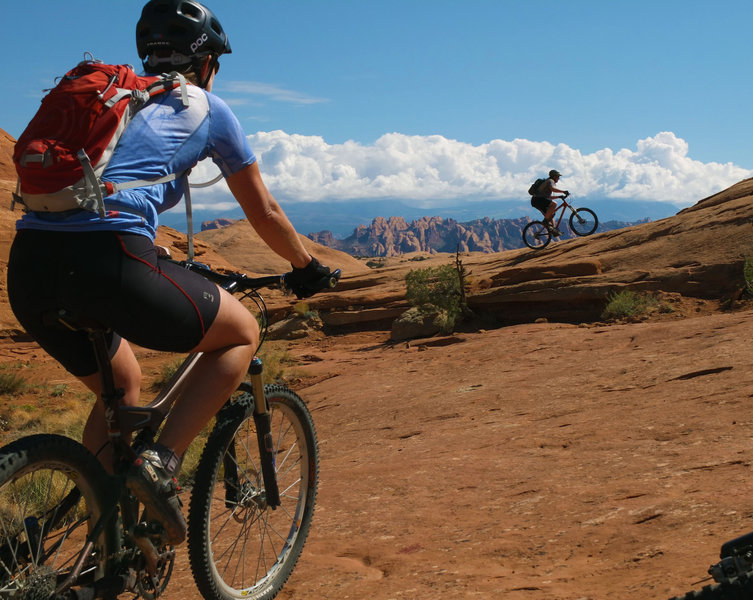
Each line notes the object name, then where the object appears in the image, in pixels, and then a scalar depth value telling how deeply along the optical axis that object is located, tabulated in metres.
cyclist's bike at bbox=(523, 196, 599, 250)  20.80
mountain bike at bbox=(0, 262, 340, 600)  2.33
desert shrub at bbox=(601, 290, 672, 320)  13.57
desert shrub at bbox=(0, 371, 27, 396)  14.55
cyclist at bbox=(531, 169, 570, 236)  20.27
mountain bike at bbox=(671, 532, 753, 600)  1.72
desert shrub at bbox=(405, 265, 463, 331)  16.38
